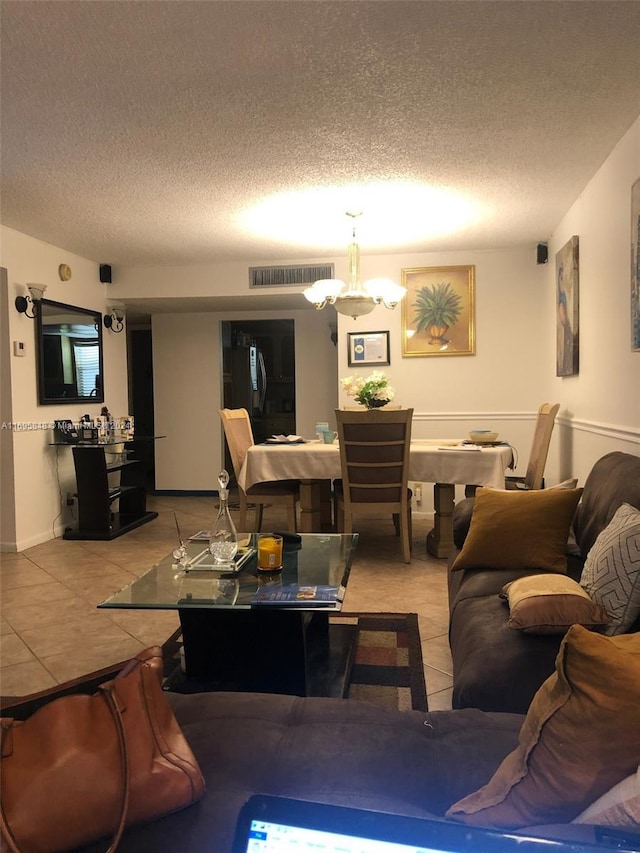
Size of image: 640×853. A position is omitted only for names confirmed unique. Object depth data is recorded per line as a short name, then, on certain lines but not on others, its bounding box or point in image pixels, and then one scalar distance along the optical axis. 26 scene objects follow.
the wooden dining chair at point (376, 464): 3.88
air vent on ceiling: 5.54
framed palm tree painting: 5.38
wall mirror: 4.77
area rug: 2.21
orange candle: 2.27
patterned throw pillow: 1.58
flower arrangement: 4.28
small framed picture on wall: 5.57
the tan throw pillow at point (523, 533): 2.27
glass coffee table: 1.97
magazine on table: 1.92
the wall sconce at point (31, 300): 4.46
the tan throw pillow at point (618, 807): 0.68
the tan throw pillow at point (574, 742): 0.78
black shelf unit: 4.80
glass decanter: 2.43
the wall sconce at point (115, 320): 5.81
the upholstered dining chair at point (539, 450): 4.07
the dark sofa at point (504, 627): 1.48
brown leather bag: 0.77
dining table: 4.05
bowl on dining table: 4.38
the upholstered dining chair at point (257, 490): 4.43
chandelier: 4.29
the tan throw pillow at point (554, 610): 1.57
